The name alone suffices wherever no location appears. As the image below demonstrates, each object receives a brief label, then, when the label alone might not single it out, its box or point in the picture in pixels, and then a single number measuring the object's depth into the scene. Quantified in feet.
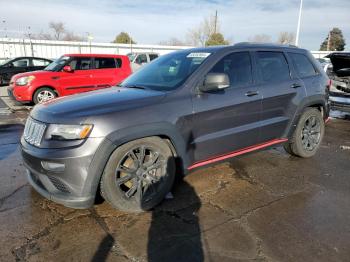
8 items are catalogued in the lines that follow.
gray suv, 9.62
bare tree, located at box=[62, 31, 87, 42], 198.61
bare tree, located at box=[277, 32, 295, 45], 177.37
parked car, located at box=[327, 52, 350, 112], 24.93
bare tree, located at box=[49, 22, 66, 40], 202.18
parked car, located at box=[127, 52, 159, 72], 57.94
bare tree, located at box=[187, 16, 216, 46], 164.58
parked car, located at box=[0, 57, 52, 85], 50.55
